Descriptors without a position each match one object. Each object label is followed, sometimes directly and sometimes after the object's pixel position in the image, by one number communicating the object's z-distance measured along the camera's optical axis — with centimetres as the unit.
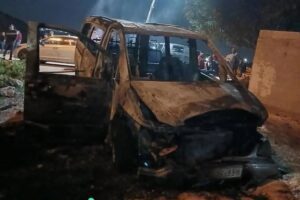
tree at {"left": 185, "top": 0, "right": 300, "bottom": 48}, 1355
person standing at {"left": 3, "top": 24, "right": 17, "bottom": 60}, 1644
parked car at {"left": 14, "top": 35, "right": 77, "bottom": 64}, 1633
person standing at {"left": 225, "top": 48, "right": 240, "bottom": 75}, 1566
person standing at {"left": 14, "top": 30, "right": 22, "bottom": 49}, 1725
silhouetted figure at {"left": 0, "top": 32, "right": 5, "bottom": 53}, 2133
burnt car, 417
